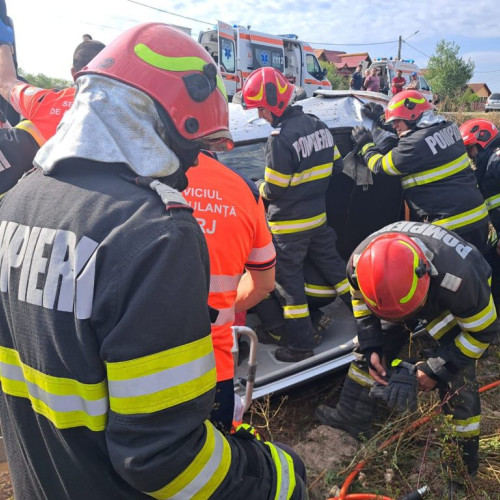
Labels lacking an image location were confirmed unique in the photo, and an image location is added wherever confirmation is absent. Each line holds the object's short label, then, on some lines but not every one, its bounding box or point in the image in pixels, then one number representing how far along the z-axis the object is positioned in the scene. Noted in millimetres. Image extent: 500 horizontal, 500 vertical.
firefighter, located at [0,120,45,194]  2359
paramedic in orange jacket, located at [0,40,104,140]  2328
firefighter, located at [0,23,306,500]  849
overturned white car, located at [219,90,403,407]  3230
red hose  2279
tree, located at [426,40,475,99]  34344
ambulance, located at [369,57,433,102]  17578
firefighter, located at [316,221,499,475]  2184
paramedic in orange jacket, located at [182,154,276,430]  1762
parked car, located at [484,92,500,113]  28844
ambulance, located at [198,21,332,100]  12016
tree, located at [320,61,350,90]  24328
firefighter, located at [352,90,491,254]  3840
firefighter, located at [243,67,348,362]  3328
